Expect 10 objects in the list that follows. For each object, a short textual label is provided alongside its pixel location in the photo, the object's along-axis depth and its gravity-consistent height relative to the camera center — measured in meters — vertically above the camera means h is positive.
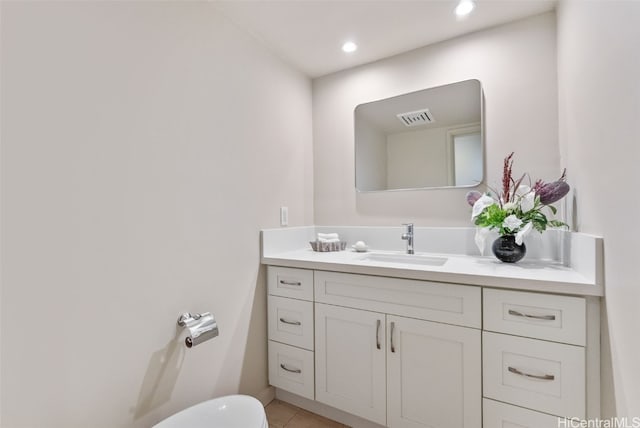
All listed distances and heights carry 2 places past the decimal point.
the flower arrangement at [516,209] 1.30 +0.01
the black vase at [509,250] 1.39 -0.19
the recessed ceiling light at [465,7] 1.44 +1.04
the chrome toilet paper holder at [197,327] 1.18 -0.48
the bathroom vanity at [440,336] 1.03 -0.54
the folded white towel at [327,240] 1.91 -0.18
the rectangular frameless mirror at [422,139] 1.71 +0.47
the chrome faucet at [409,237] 1.78 -0.16
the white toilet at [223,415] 1.12 -0.81
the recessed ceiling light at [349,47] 1.79 +1.05
